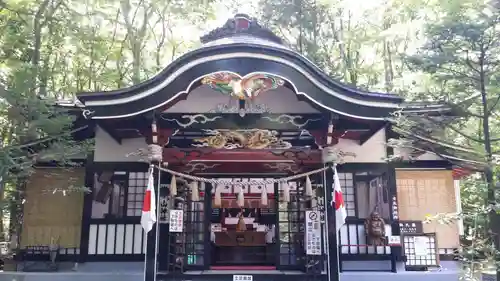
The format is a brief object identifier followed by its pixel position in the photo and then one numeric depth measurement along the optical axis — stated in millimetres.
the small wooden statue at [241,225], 11875
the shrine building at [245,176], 7363
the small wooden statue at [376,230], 8602
